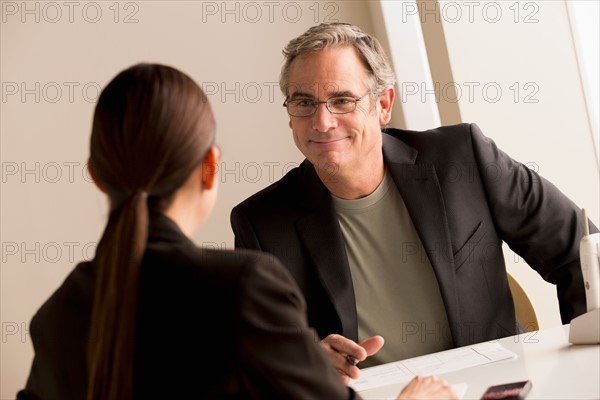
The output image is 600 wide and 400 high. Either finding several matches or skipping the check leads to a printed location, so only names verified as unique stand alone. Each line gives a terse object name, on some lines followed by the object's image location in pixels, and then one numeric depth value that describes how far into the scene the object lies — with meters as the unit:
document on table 2.12
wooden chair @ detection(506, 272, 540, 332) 2.44
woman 1.70
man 2.35
